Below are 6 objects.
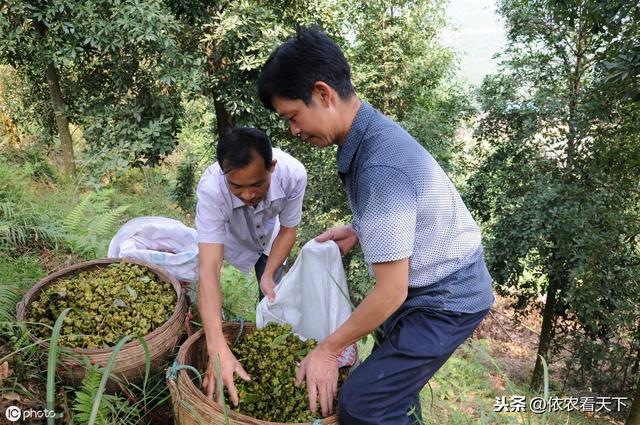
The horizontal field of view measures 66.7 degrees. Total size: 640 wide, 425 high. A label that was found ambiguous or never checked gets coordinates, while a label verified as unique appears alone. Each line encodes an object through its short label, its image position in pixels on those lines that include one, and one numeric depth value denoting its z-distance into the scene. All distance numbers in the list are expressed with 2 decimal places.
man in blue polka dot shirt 1.39
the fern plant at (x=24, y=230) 3.14
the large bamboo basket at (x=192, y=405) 1.55
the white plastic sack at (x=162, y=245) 2.78
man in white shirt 1.94
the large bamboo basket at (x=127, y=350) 1.91
